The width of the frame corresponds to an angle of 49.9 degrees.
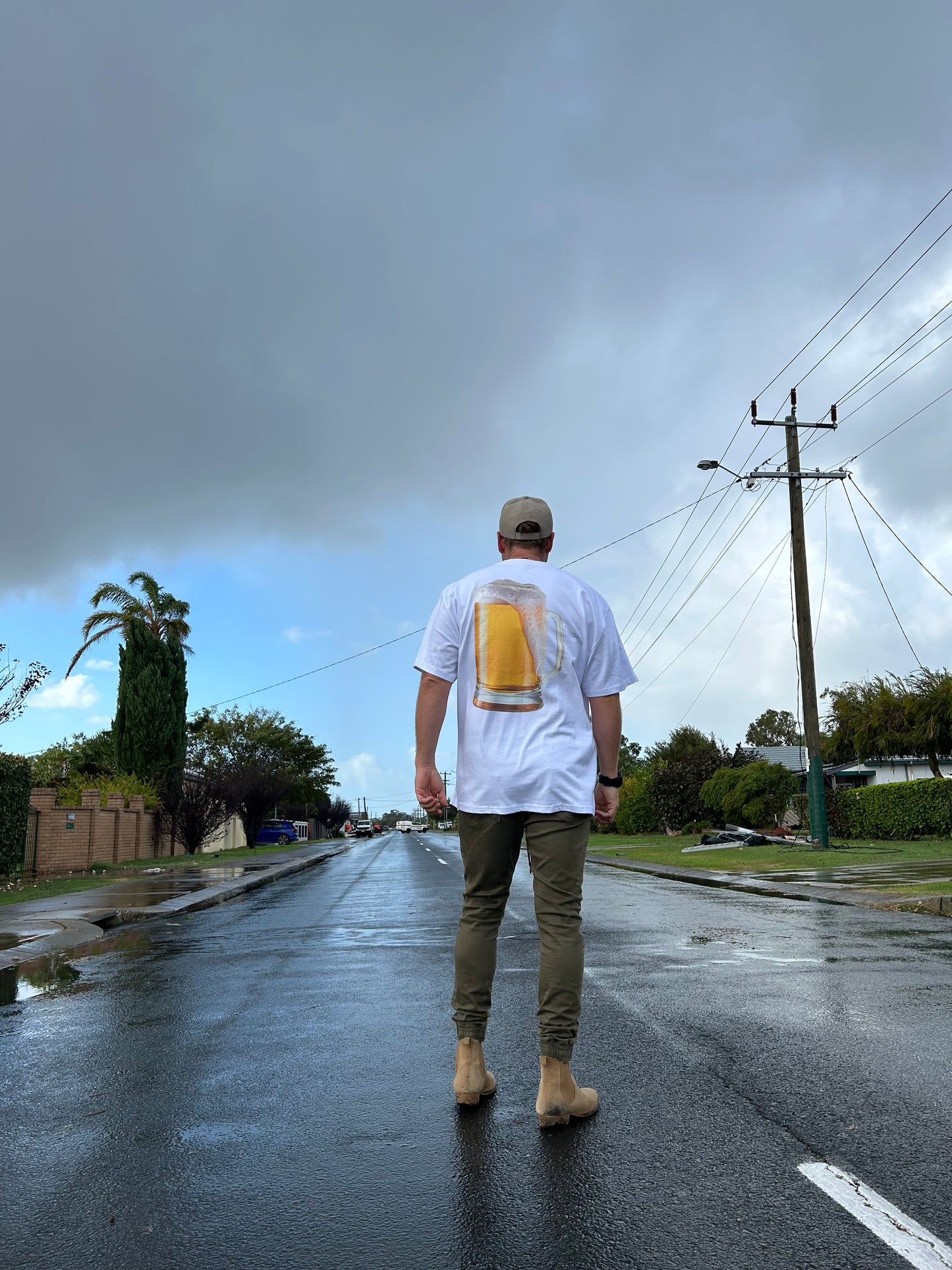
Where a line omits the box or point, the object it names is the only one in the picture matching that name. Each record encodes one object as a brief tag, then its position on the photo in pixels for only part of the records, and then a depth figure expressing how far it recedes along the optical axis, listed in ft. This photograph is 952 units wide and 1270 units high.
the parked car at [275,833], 196.95
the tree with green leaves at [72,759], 194.59
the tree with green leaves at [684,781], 136.15
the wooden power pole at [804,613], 74.54
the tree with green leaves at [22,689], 64.64
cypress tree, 127.85
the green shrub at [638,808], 154.10
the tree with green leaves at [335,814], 336.86
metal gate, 75.46
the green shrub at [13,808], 65.98
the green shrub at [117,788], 105.40
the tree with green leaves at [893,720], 128.88
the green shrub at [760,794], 113.39
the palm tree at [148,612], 134.41
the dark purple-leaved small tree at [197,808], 114.83
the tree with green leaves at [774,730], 284.82
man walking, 11.79
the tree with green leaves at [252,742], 202.28
